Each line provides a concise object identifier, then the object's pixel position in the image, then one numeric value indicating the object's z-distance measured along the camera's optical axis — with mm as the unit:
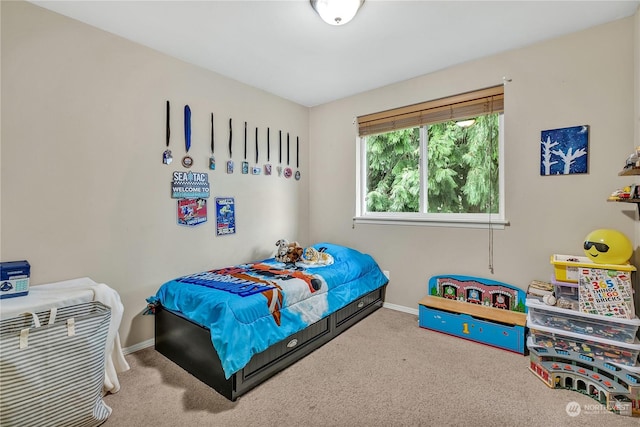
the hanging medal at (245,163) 3092
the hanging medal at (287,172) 3575
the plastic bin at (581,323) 1743
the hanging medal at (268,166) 3326
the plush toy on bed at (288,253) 2955
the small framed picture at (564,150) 2217
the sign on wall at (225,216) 2873
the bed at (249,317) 1767
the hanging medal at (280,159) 3496
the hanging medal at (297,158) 3740
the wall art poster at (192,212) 2602
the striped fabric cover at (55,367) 1345
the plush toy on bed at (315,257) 2888
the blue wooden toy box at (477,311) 2303
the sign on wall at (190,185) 2550
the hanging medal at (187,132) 2609
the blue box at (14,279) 1542
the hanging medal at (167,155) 2482
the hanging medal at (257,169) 3189
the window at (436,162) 2691
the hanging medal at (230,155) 2941
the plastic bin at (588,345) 1705
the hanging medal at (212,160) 2797
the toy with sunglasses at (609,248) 1783
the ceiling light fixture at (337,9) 1792
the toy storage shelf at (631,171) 1669
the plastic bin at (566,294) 1915
